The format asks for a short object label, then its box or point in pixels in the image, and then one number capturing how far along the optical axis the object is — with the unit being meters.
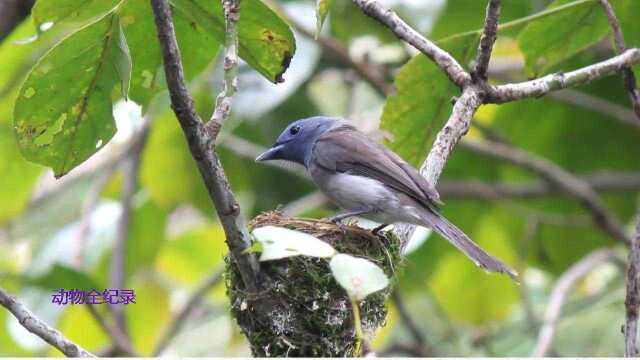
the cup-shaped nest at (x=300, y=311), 5.32
